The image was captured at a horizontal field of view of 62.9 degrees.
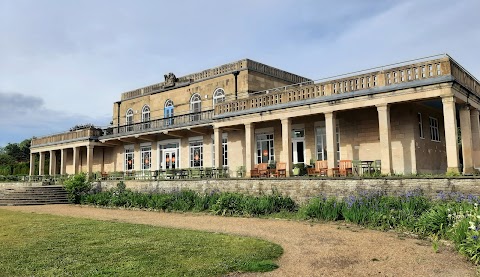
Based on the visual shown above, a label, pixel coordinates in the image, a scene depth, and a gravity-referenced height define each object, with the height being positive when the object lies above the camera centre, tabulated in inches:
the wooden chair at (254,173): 696.5 -2.4
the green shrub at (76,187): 874.1 -26.3
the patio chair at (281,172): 673.6 -1.6
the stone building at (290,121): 563.5 +97.6
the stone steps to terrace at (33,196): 844.6 -42.7
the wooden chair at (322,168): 625.0 +3.6
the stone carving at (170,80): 1084.5 +260.5
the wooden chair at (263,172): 692.9 -0.8
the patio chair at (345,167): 604.7 +4.1
